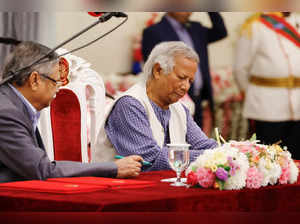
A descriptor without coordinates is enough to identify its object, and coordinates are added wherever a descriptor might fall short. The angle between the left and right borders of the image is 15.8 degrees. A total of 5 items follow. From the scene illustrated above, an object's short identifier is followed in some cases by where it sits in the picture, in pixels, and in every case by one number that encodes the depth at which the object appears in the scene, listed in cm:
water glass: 393
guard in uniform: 898
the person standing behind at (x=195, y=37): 889
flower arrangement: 376
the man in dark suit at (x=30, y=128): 401
